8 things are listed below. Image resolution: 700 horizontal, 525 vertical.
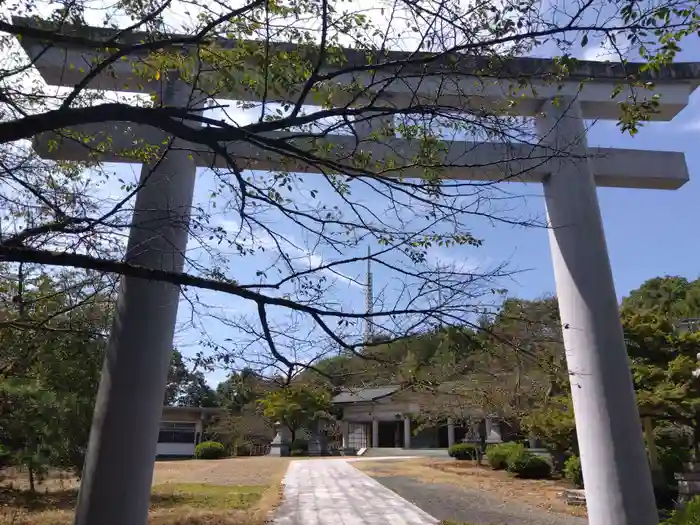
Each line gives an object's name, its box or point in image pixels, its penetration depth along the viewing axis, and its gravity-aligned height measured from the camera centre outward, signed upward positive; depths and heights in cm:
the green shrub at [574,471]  1098 -41
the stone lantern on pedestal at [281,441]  2488 +31
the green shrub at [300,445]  2519 +14
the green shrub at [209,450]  2327 -12
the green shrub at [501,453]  1502 -9
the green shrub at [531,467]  1379 -41
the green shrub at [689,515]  318 -37
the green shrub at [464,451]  1948 -6
